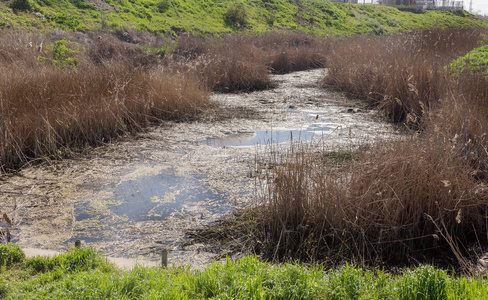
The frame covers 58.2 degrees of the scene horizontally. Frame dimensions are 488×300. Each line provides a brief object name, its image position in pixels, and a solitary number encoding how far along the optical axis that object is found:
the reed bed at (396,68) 8.97
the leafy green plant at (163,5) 31.92
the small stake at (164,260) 3.68
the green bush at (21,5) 23.02
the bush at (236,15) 35.22
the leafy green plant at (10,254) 3.66
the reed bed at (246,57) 13.43
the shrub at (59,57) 9.58
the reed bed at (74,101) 6.87
